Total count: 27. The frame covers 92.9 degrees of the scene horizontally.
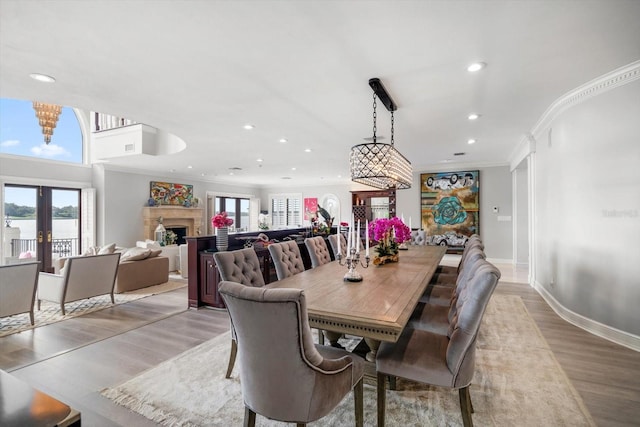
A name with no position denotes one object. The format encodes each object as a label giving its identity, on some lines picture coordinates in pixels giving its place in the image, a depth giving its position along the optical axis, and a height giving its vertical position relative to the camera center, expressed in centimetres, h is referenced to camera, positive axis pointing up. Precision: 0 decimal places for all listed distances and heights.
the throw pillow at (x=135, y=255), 534 -71
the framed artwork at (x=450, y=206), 786 +24
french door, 618 -16
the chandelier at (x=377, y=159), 312 +59
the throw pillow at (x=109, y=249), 537 -61
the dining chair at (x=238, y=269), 241 -45
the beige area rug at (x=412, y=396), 196 -131
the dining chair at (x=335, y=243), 393 -38
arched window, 615 +175
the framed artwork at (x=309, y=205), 1237 +41
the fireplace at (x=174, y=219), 809 -11
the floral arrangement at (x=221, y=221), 433 -8
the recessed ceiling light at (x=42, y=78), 272 +126
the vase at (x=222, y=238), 447 -34
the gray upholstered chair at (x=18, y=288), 344 -85
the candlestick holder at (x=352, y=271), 244 -46
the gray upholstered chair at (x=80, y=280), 406 -91
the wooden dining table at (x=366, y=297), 161 -54
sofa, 511 -94
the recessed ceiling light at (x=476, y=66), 259 +128
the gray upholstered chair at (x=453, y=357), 159 -83
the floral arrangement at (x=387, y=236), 320 -23
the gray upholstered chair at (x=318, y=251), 354 -44
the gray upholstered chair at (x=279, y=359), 134 -68
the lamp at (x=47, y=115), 567 +189
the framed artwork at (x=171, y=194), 854 +64
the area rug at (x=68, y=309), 368 -133
